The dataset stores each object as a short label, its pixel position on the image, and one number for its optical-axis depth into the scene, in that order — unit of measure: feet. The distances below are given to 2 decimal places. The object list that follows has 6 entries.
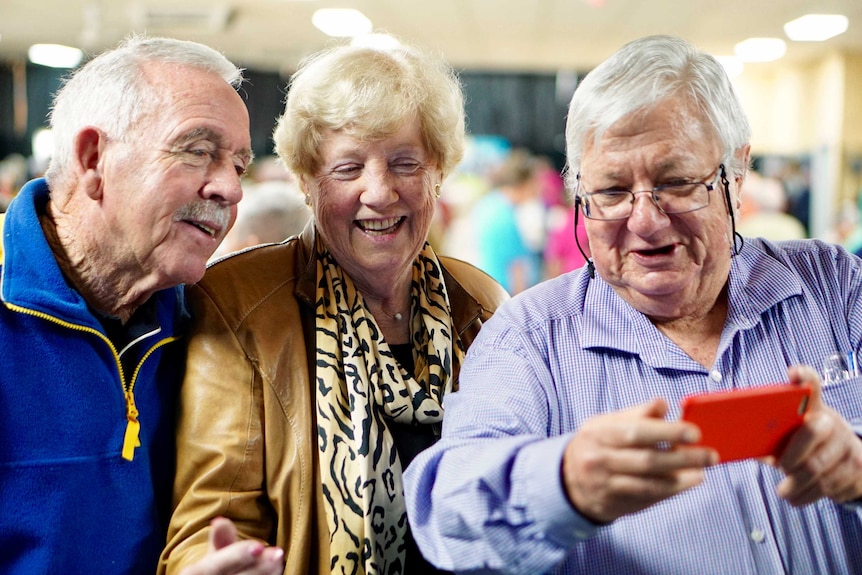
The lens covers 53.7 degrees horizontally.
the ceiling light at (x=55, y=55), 37.09
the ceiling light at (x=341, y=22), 28.96
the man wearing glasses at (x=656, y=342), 4.26
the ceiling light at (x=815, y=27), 28.19
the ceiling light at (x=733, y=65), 36.09
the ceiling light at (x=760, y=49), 32.35
